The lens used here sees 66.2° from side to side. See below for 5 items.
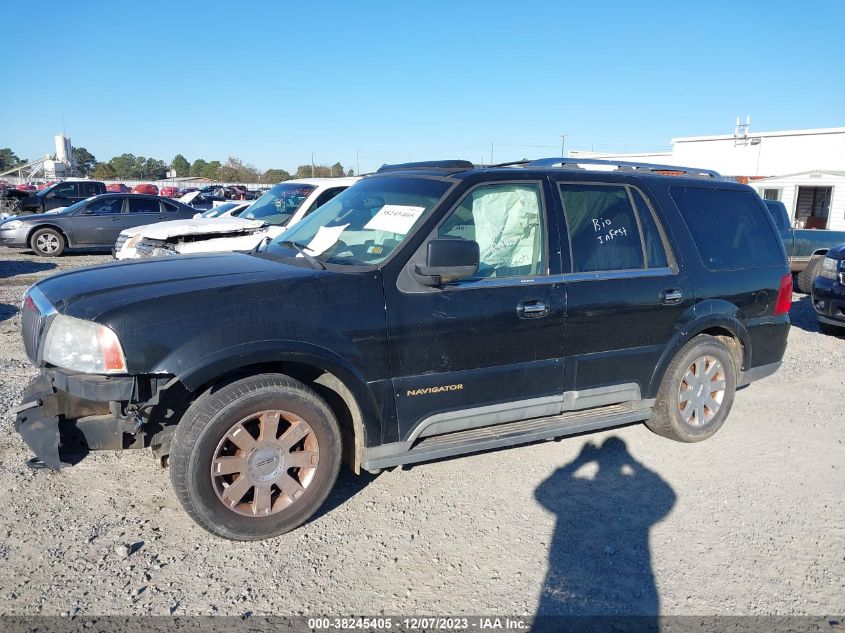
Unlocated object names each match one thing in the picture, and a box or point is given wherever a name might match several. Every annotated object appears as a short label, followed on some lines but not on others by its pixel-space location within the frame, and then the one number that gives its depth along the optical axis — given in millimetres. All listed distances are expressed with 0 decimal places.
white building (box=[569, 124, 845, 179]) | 31562
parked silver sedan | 15031
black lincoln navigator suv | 3205
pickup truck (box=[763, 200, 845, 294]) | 12031
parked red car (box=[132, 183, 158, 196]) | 37175
